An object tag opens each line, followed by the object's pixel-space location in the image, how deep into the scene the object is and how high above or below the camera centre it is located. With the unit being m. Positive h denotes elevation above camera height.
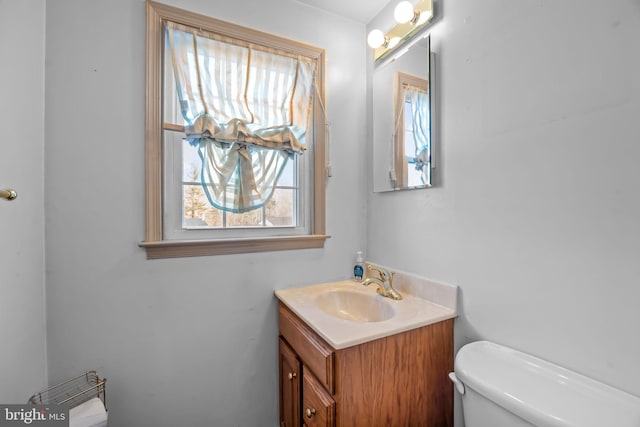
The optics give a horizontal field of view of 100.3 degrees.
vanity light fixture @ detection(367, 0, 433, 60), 1.24 +0.94
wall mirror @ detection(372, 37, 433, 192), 1.25 +0.48
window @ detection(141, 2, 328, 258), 1.22 +0.30
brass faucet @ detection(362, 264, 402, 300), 1.30 -0.36
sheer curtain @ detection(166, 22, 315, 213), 1.28 +0.54
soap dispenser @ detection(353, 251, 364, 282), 1.59 -0.33
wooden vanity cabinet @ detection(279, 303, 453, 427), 0.91 -0.62
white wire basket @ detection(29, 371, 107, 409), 1.06 -0.72
